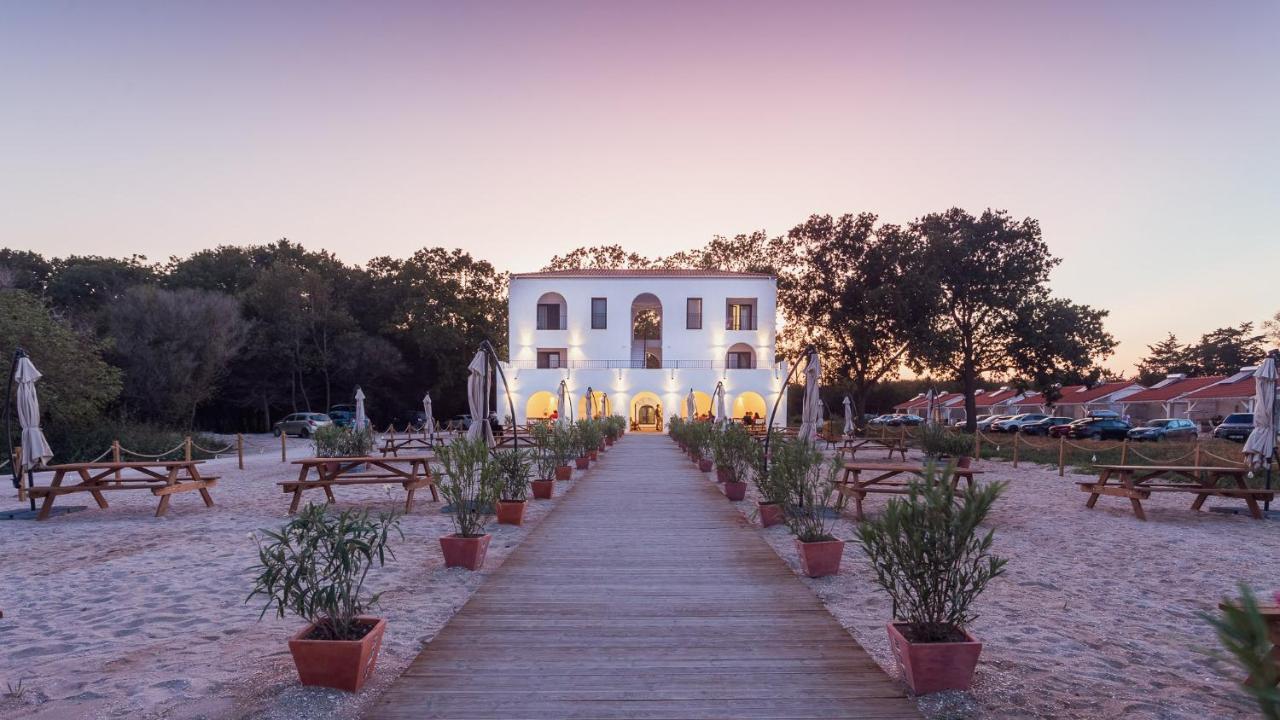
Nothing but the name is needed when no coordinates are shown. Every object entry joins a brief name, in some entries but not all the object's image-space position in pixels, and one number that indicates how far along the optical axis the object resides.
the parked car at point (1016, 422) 41.70
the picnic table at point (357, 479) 9.33
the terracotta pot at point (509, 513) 8.41
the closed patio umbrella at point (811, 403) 12.87
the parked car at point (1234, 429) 29.17
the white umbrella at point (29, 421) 9.74
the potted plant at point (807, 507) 5.82
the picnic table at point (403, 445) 17.59
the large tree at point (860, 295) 31.89
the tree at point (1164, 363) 56.84
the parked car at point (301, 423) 32.66
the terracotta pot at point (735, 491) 10.64
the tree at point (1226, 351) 51.88
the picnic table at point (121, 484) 9.33
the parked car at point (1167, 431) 31.58
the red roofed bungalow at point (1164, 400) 41.03
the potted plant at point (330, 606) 3.46
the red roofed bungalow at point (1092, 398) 47.22
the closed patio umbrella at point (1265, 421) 10.20
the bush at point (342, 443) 14.94
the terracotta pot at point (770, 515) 8.19
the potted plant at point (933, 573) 3.42
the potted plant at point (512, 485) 8.42
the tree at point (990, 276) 31.25
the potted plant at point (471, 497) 6.16
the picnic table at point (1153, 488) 9.36
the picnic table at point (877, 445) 16.99
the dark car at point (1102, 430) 33.88
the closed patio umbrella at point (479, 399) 10.98
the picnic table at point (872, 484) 8.54
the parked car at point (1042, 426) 39.66
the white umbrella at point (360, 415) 18.85
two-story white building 38.34
